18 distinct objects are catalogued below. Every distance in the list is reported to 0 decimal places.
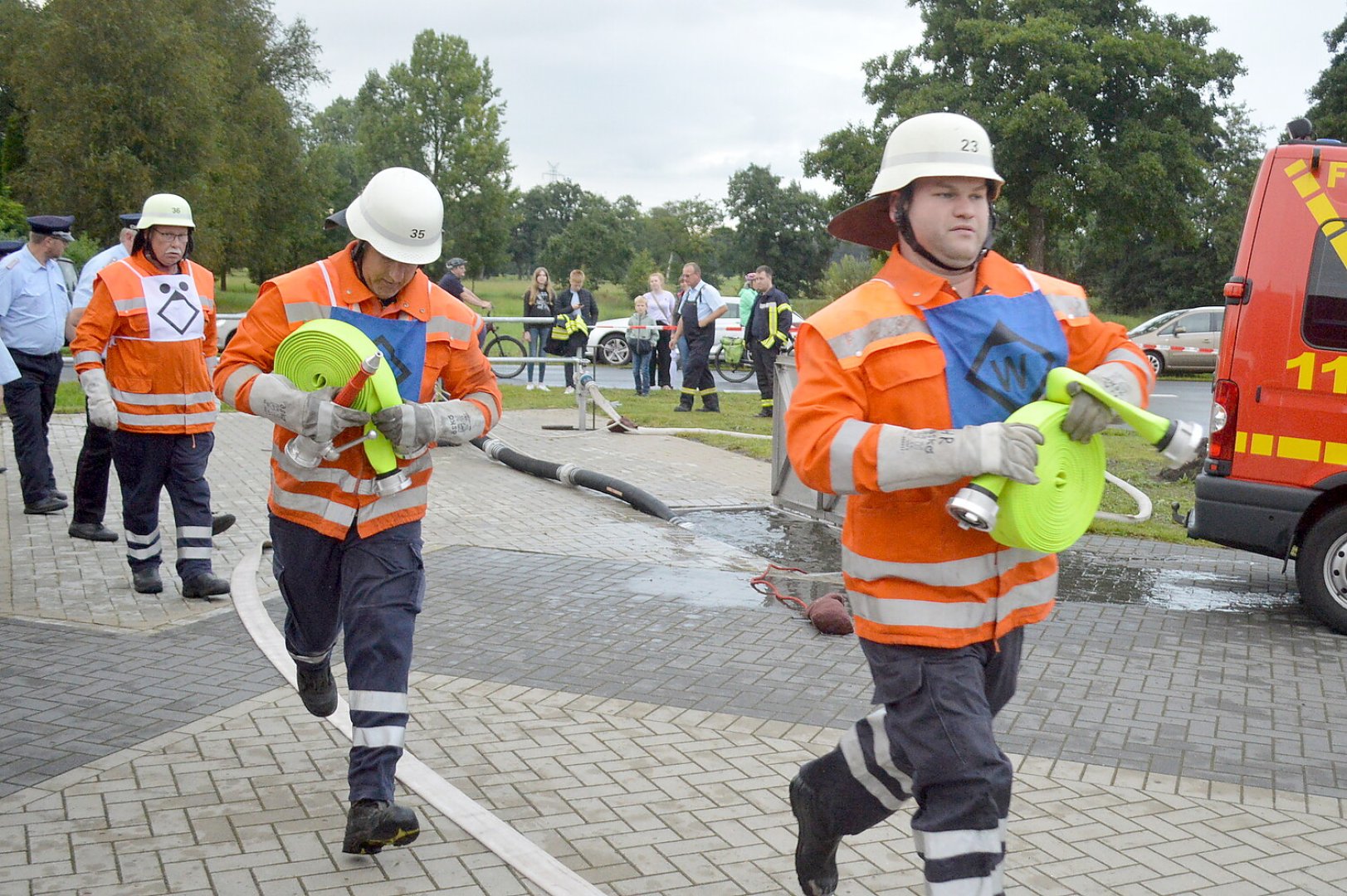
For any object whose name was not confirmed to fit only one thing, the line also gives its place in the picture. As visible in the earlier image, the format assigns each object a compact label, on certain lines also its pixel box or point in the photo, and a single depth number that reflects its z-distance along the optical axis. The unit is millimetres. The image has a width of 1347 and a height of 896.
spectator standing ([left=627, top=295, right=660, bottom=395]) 20297
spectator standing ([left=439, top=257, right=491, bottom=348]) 18188
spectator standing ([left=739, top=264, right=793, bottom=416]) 17828
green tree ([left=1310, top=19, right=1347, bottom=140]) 51438
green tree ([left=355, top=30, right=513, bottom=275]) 82750
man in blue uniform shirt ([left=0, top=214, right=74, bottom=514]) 9742
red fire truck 7270
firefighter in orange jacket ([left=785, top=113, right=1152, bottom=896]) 3014
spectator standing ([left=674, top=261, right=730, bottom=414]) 18031
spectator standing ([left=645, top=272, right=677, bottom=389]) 21188
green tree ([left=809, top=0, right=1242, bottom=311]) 42062
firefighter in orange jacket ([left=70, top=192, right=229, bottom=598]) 7254
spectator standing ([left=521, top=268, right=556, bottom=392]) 21891
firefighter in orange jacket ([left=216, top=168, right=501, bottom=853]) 4000
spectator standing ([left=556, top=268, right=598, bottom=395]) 21125
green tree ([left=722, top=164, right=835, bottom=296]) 77125
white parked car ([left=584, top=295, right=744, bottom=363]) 28141
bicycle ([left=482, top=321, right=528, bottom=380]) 23000
